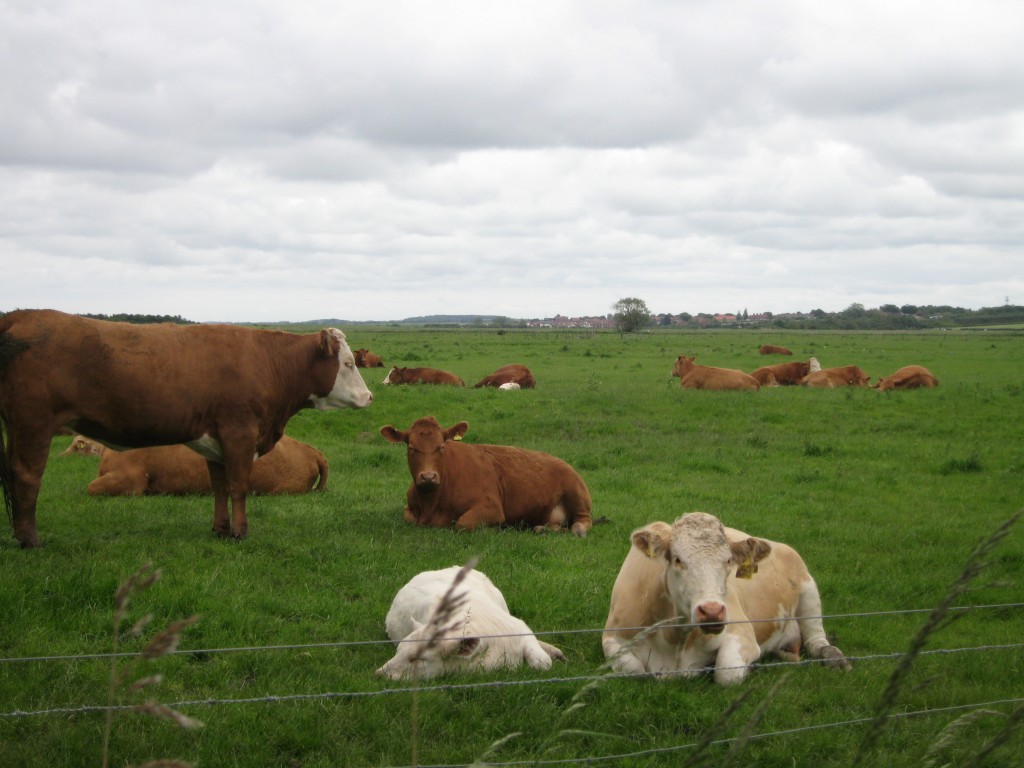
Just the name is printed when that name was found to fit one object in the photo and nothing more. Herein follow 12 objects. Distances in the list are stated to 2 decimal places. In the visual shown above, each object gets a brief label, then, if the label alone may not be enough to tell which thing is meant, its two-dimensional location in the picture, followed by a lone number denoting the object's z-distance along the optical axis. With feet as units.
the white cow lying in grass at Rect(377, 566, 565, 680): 19.66
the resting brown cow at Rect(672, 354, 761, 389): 86.28
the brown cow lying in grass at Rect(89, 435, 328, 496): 39.06
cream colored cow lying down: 19.86
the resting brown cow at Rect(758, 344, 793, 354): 156.14
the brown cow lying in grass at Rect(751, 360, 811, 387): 100.32
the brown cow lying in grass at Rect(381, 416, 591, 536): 35.99
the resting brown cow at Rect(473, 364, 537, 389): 90.79
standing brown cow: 27.86
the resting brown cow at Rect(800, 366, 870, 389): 94.94
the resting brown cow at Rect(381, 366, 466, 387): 92.17
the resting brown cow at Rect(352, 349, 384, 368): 115.44
